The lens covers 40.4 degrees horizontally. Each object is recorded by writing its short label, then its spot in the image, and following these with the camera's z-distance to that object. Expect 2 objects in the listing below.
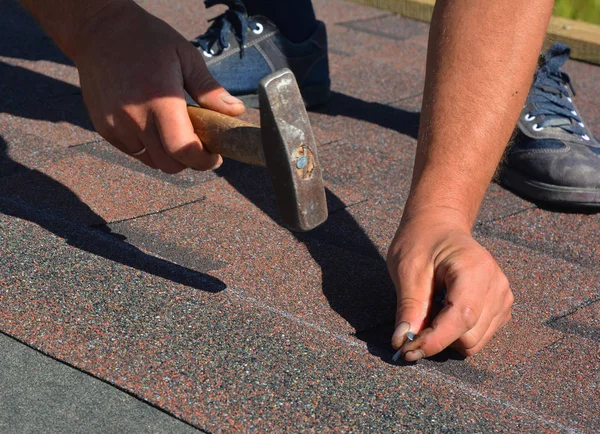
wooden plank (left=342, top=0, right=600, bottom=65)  3.75
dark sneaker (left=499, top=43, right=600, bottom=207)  2.28
